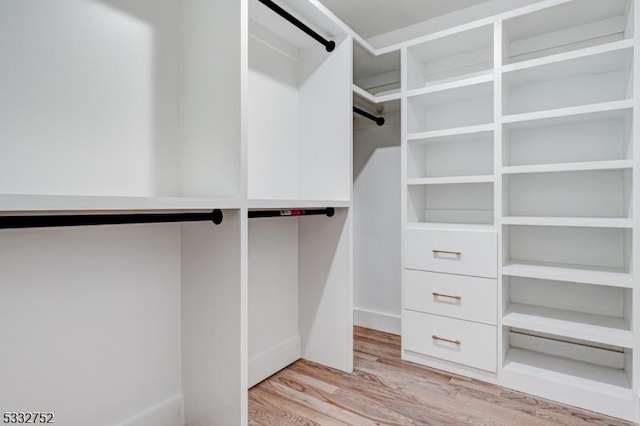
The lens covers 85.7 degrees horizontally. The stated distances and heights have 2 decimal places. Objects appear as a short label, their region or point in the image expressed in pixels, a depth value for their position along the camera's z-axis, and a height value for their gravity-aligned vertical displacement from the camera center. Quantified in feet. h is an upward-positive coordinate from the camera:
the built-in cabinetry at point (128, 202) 3.44 +0.07
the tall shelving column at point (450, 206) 6.20 +0.09
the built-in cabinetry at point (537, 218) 5.47 -0.12
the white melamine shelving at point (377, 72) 7.45 +3.38
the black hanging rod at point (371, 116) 7.52 +2.20
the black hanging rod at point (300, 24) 5.07 +3.01
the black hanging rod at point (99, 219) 2.69 -0.10
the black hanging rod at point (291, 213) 4.89 -0.06
